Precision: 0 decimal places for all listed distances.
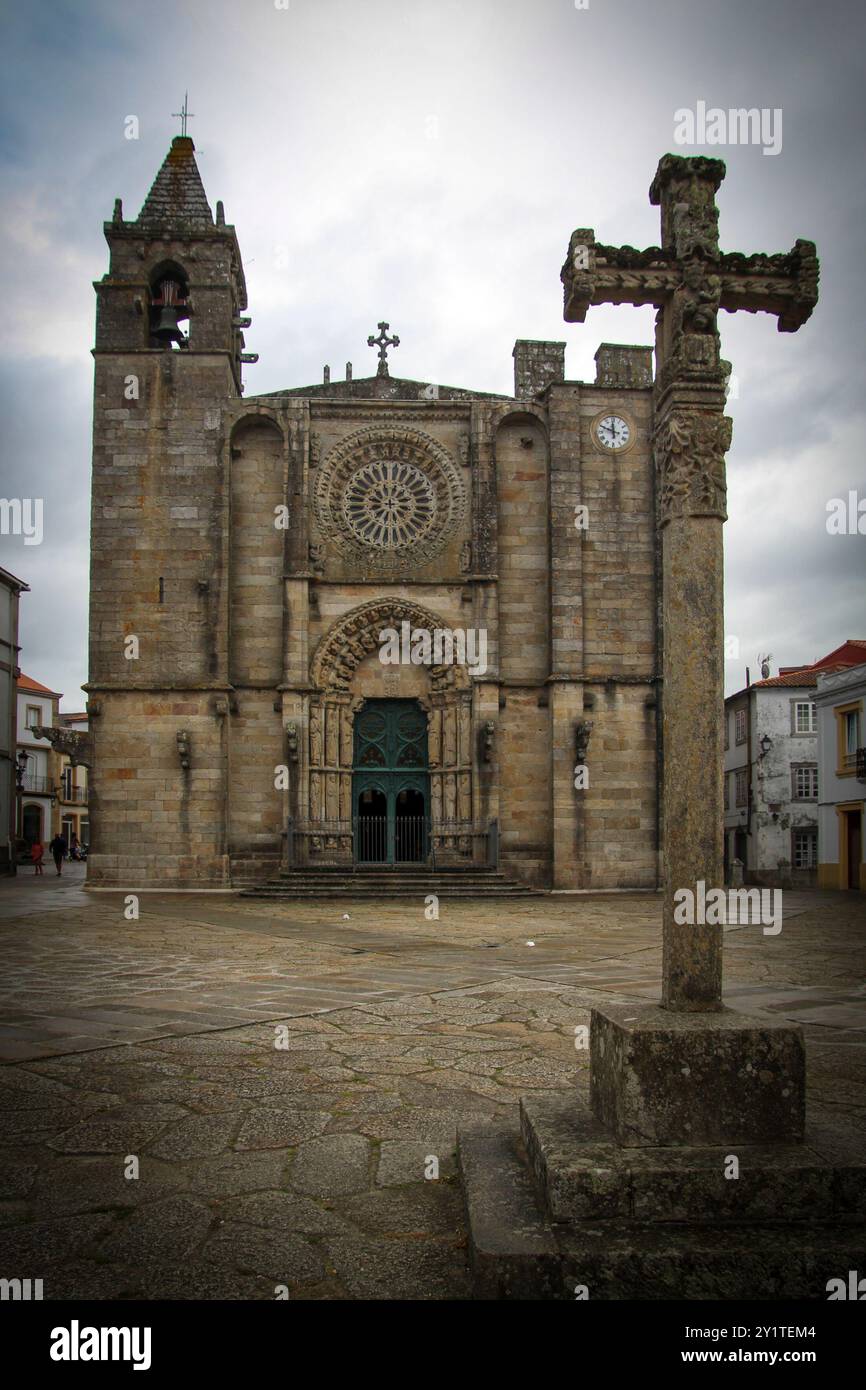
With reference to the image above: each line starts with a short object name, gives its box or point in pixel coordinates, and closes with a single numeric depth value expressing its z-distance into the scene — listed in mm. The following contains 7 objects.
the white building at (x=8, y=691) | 31953
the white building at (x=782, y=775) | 38688
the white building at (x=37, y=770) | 52031
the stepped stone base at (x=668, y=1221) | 3000
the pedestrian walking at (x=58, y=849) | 30266
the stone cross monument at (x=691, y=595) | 3482
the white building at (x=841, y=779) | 26297
